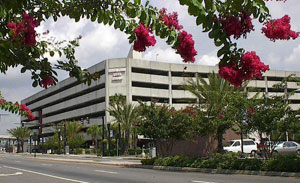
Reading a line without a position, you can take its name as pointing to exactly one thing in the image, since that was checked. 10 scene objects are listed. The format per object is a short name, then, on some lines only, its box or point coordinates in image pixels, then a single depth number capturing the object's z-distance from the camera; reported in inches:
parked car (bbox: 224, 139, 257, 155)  1323.8
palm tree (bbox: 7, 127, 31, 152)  3412.9
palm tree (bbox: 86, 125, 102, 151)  2375.7
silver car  1279.5
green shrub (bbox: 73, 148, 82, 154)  2536.9
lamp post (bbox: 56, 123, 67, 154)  2524.6
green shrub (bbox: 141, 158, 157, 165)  991.9
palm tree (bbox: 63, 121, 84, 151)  2613.2
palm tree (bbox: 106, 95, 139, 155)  1867.1
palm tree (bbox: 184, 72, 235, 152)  926.4
